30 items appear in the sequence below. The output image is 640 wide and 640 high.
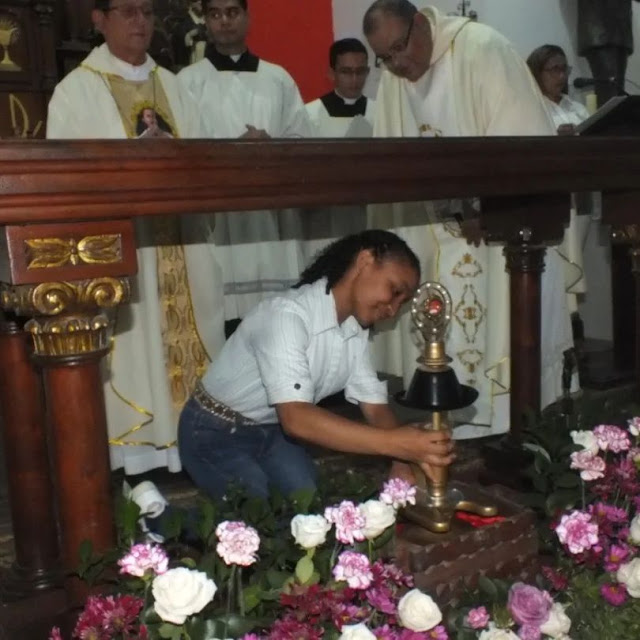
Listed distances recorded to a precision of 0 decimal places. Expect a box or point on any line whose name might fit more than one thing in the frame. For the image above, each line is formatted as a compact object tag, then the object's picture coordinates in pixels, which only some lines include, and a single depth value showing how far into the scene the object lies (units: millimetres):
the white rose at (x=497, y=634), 1723
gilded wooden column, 1816
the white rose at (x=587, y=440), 2342
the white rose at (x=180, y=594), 1582
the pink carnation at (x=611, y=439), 2340
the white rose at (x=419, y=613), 1658
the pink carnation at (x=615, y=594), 2016
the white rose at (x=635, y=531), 2053
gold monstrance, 2068
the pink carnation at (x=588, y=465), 2303
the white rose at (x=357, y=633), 1571
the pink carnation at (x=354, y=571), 1697
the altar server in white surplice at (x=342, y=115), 5602
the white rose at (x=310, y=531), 1742
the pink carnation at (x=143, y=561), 1681
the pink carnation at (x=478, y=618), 1798
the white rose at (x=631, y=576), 1951
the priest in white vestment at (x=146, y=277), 3588
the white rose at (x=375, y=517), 1801
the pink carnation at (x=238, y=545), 1708
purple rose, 1751
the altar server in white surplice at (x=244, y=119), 4824
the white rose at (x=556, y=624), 1780
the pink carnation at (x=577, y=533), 1997
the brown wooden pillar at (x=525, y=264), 3023
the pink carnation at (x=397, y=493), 1895
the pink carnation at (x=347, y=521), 1766
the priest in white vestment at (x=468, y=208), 3646
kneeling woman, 2160
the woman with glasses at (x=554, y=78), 5809
